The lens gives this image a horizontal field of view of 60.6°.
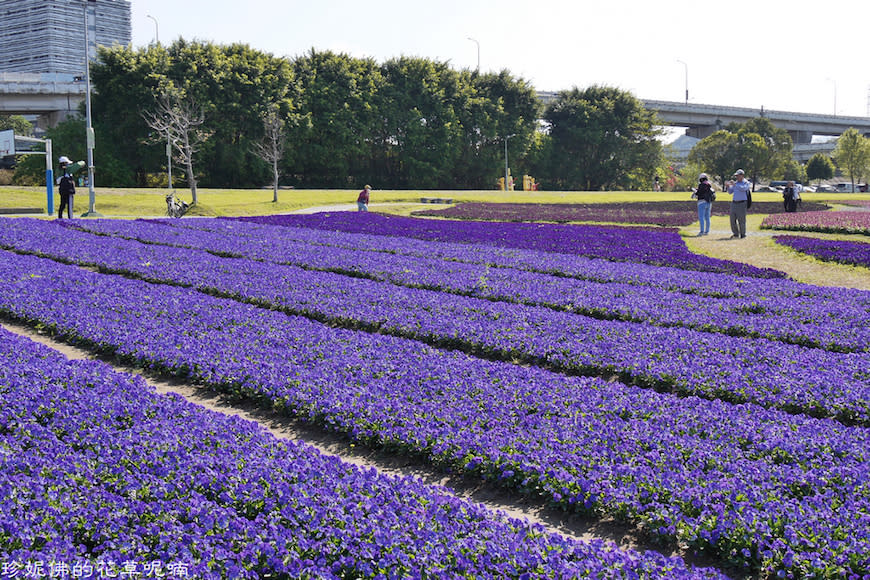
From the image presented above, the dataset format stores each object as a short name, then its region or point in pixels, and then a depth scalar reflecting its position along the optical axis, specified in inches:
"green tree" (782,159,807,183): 3975.9
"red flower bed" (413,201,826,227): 1376.7
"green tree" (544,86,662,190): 3422.7
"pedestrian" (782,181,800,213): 1437.0
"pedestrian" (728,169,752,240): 935.0
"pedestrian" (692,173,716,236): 995.9
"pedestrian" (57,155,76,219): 1077.8
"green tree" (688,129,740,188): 3378.4
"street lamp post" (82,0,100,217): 1261.1
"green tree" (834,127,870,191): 3708.2
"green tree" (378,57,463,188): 2935.5
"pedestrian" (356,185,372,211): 1494.8
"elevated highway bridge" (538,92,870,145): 4126.5
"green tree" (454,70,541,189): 3117.6
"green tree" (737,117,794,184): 3398.1
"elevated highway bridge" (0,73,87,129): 2770.7
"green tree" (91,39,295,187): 2362.2
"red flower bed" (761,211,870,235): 1057.5
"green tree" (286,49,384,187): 2691.9
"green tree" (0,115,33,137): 4603.8
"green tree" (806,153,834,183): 4436.5
